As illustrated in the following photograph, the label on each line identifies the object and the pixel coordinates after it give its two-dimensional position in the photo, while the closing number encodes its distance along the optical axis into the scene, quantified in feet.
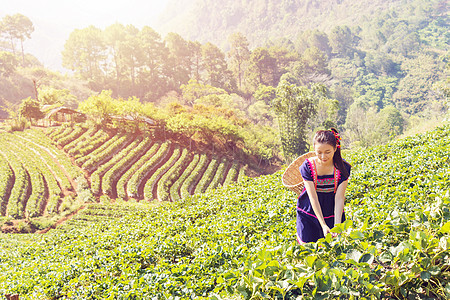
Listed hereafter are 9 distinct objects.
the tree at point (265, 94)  149.18
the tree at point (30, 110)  80.04
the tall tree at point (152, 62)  153.07
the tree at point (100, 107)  80.64
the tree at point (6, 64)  131.34
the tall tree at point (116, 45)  150.82
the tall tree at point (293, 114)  73.82
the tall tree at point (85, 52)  155.63
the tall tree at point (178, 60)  160.25
